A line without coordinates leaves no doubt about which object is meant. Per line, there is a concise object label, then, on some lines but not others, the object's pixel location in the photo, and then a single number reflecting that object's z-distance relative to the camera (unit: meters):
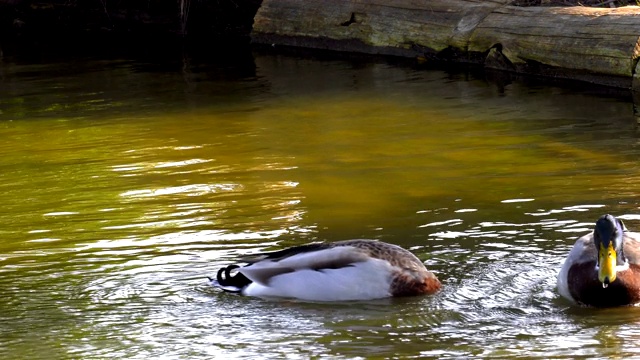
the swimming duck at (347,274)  12.52
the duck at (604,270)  11.77
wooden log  24.45
